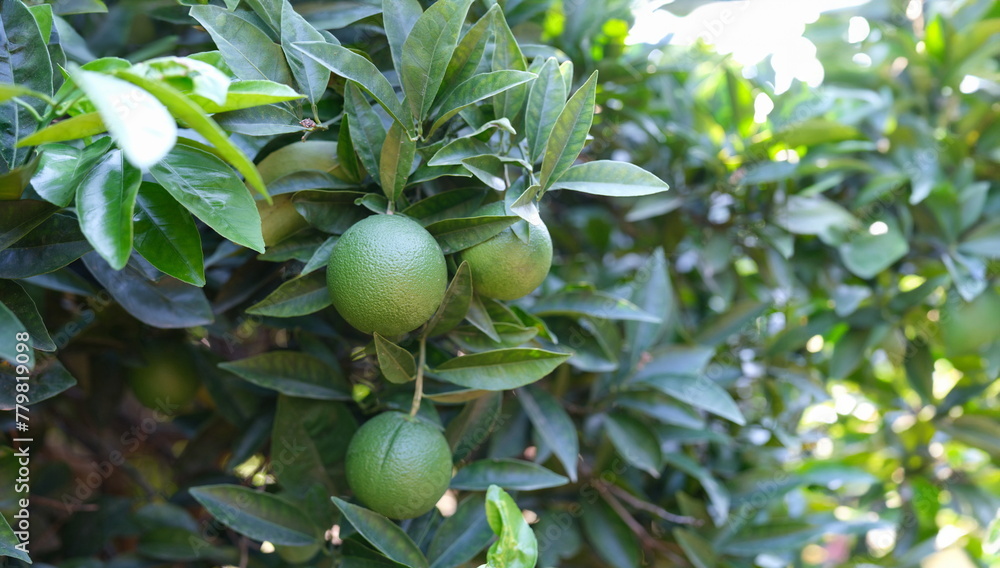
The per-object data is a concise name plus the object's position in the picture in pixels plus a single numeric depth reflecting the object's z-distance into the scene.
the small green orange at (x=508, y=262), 0.71
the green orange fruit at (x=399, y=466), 0.71
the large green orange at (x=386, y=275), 0.65
